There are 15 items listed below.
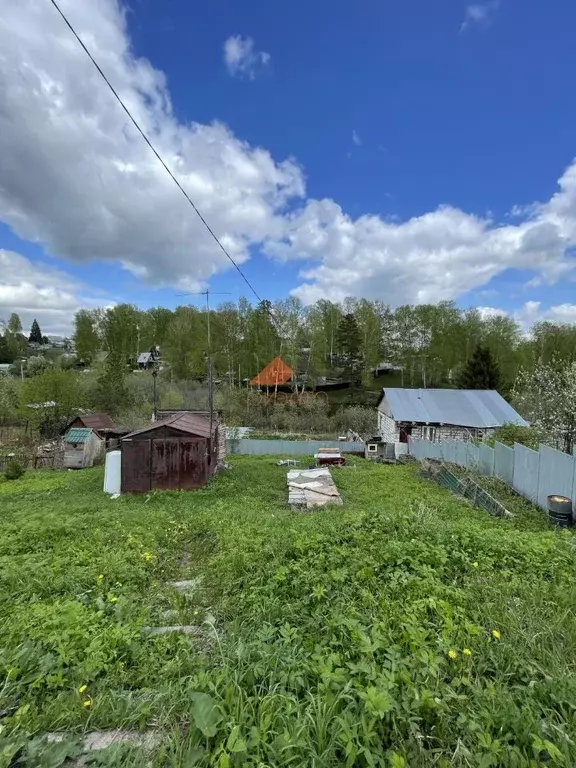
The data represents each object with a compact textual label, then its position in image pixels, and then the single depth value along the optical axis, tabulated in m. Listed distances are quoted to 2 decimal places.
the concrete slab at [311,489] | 9.62
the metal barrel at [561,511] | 7.23
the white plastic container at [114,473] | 10.94
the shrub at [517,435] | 14.55
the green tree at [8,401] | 24.83
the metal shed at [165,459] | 10.94
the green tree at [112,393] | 25.66
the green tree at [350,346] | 34.19
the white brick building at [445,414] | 20.34
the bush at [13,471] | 14.80
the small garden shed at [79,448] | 17.14
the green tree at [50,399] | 22.27
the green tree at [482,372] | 29.09
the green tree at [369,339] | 34.44
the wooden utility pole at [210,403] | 11.58
